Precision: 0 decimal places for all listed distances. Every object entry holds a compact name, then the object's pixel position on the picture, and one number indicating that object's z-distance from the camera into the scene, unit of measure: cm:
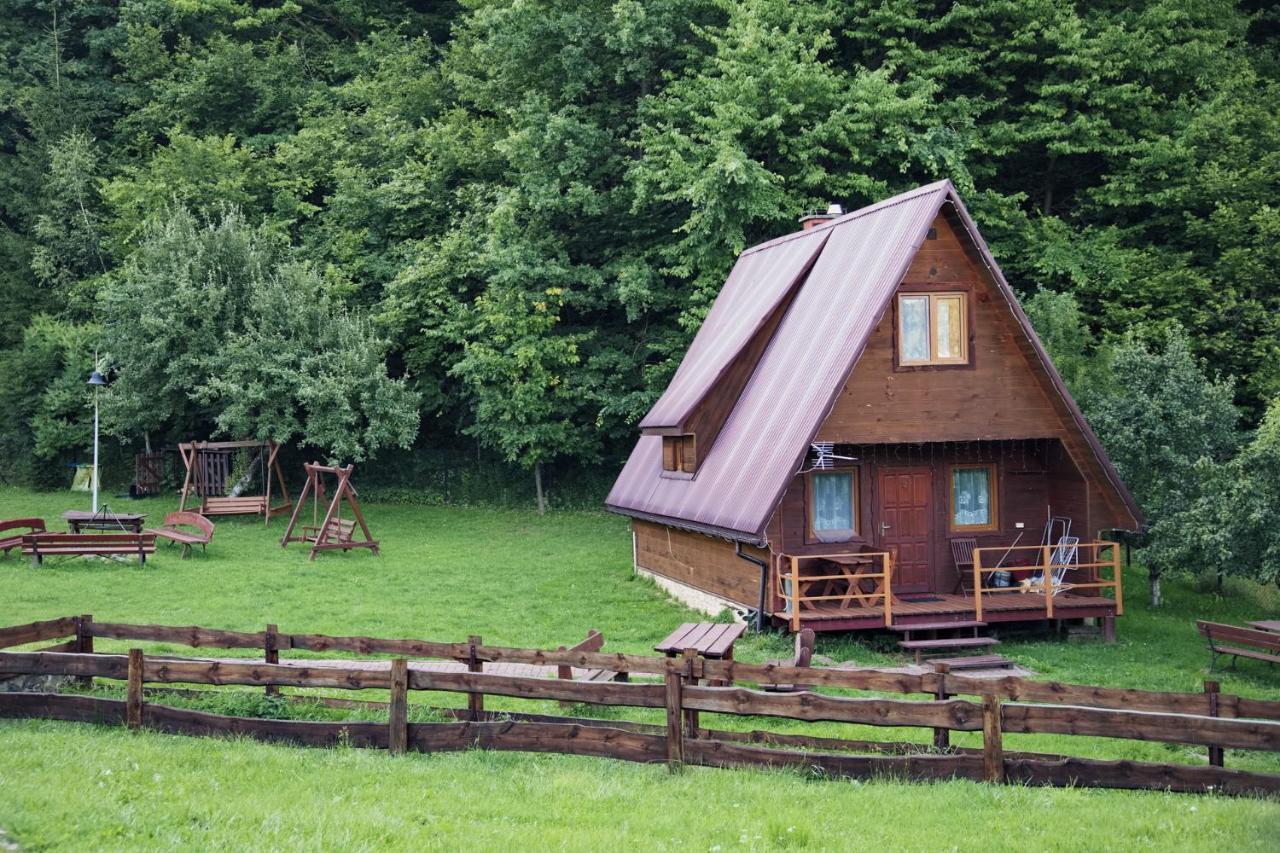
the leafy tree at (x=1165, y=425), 2103
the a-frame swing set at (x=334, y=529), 2523
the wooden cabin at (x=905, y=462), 1761
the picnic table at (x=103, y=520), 2469
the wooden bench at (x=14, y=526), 2259
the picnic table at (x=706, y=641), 1222
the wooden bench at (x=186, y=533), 2438
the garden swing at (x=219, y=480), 2942
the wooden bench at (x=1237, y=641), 1470
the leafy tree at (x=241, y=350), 3122
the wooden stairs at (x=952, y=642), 1614
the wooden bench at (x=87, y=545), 2208
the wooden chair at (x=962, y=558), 1903
